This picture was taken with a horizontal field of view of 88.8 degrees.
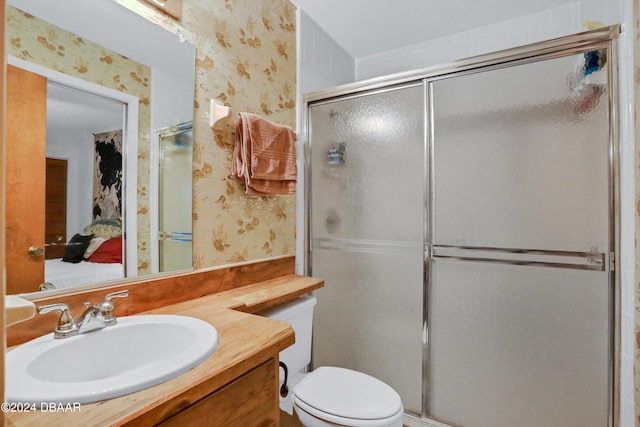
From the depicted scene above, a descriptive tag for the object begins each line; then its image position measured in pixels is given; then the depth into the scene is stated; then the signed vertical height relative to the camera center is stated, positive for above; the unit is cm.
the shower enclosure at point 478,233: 134 -8
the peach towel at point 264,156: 144 +27
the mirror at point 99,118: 89 +30
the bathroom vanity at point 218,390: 52 -32
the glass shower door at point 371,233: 171 -9
